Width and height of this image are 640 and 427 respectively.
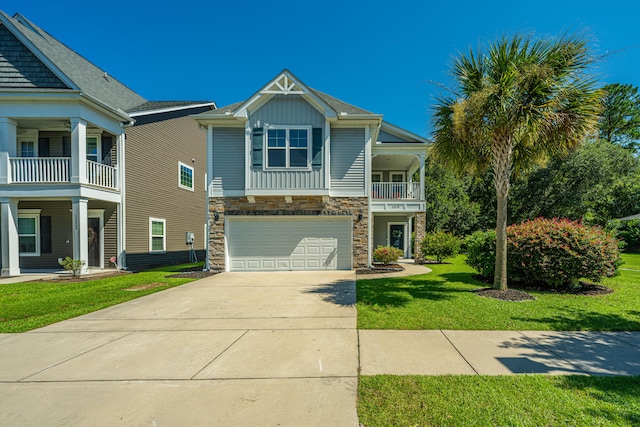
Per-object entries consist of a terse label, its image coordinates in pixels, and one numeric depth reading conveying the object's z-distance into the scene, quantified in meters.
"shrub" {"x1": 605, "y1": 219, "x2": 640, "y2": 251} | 20.69
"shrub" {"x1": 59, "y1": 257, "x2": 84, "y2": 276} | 11.07
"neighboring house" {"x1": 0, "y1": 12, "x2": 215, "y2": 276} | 11.27
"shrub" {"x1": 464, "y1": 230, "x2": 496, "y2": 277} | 8.89
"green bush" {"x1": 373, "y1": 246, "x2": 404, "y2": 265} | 12.91
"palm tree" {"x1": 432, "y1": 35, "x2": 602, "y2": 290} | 6.75
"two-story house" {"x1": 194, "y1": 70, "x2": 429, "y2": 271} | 11.61
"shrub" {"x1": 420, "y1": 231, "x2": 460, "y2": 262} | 14.47
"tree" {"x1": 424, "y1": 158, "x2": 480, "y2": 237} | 21.97
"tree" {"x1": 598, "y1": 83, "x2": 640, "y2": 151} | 32.44
